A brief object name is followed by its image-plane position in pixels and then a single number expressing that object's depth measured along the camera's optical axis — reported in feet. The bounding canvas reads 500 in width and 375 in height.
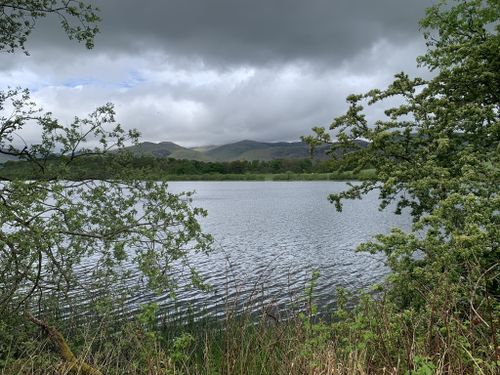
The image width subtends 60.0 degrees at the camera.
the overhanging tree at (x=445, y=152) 26.04
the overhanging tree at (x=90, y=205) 27.14
